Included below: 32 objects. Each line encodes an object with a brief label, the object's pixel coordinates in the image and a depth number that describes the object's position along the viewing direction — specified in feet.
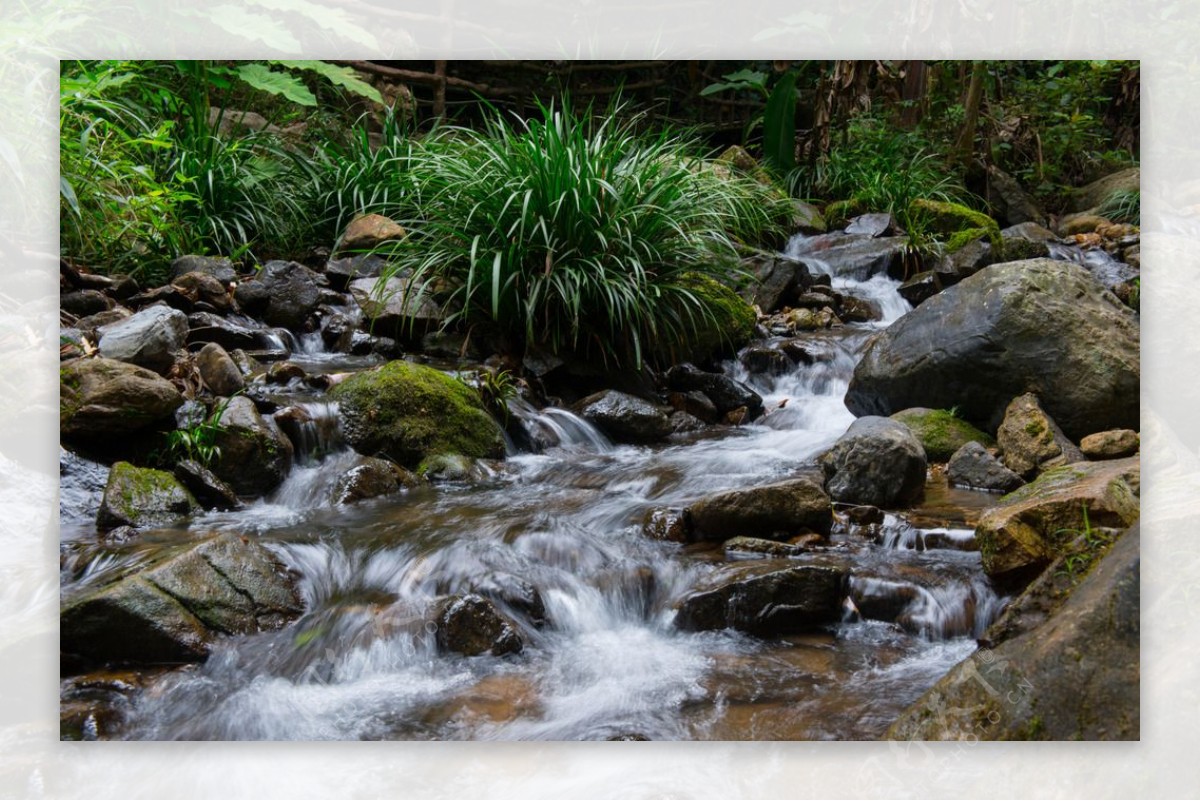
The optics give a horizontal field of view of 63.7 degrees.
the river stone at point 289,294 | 15.46
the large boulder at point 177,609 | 7.62
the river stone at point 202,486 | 10.30
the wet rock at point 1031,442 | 11.75
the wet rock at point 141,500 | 9.42
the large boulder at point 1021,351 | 12.19
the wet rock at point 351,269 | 16.71
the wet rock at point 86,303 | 10.44
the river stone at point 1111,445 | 10.78
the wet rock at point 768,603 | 8.41
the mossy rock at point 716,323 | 15.75
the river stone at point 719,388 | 15.23
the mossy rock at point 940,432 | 12.51
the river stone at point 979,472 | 11.53
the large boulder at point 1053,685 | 6.85
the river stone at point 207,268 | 14.62
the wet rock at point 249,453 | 10.83
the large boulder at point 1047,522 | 8.30
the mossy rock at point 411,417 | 12.16
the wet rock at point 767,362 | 16.29
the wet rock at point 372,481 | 11.02
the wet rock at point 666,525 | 10.04
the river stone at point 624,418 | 13.75
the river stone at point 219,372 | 12.11
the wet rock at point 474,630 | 7.96
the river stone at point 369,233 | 17.19
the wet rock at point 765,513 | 9.88
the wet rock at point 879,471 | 10.91
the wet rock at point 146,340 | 11.41
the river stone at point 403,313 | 14.99
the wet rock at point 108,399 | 9.97
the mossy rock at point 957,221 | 19.44
